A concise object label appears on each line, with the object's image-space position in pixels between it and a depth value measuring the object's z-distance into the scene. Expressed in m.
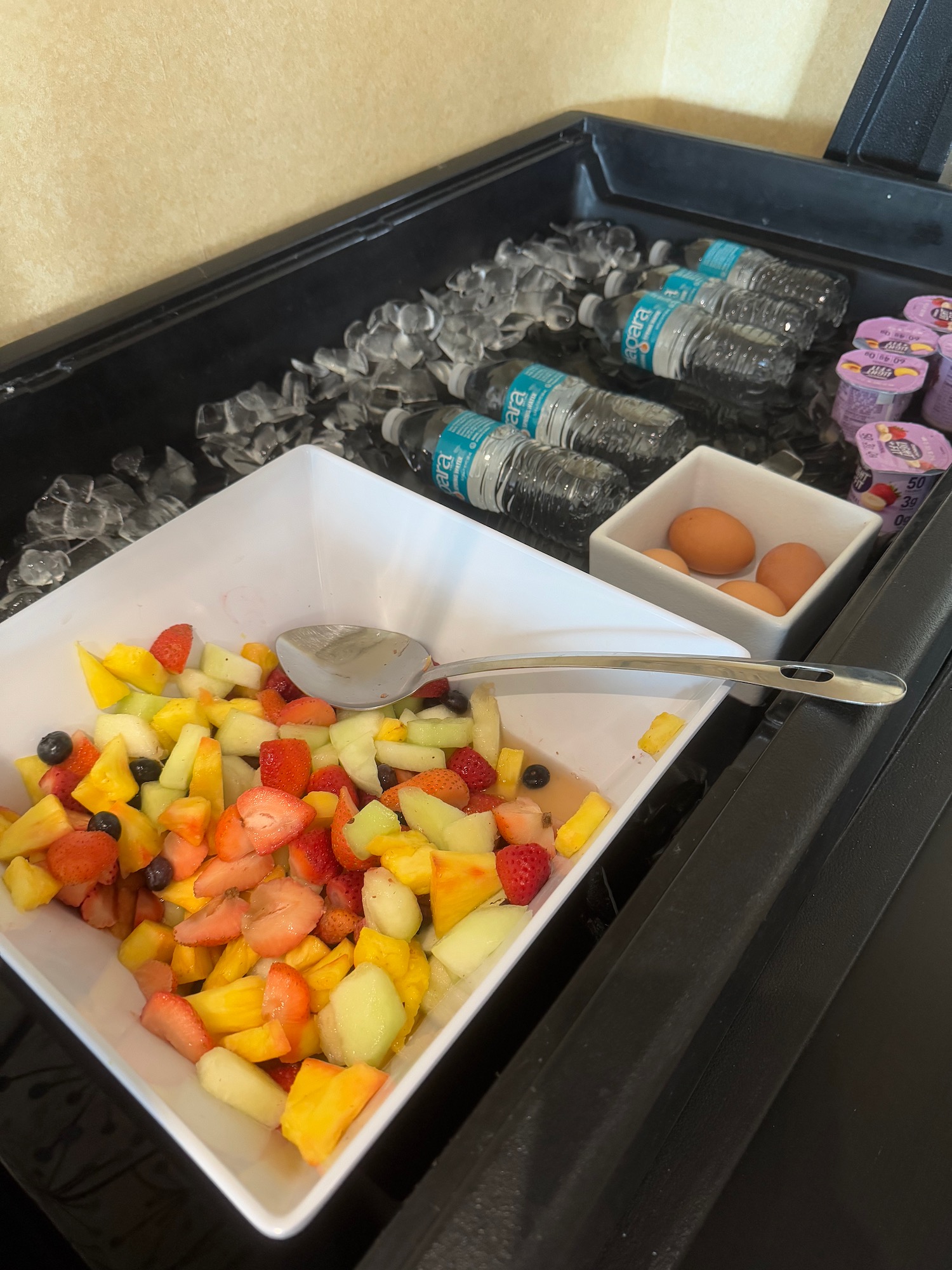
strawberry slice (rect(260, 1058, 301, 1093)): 0.52
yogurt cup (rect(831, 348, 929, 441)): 0.96
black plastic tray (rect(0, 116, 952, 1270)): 0.41
